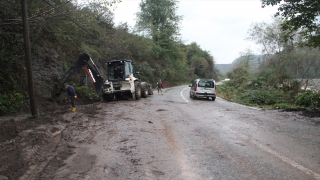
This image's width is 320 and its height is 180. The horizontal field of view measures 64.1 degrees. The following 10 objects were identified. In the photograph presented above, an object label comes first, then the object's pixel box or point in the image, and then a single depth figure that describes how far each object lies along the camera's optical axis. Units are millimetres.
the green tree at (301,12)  9750
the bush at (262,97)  20756
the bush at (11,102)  12072
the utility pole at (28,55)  9906
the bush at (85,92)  18719
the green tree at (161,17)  53156
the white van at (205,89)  20672
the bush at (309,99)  16047
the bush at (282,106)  16309
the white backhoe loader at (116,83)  16109
